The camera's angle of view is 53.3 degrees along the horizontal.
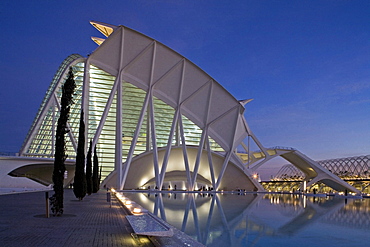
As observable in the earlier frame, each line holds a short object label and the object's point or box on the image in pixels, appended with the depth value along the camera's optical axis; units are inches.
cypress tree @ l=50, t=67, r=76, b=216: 499.5
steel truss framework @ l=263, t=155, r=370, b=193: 3348.9
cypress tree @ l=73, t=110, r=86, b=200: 749.5
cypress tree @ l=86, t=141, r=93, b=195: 1046.5
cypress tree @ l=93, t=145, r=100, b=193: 1221.1
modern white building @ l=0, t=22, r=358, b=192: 1557.6
